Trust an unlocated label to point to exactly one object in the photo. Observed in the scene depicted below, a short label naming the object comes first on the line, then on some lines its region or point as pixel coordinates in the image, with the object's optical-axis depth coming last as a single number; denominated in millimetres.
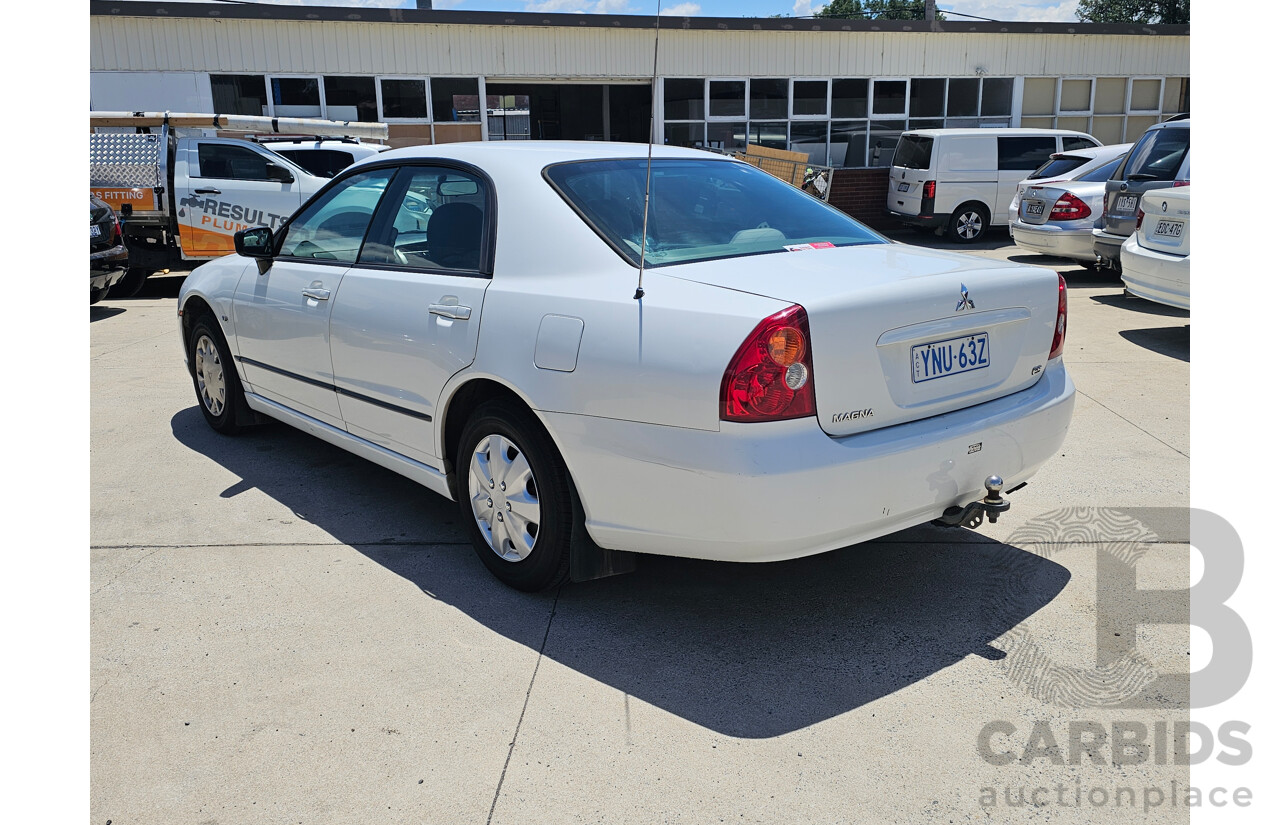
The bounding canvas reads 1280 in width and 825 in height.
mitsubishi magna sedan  2756
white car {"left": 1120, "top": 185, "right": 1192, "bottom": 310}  7414
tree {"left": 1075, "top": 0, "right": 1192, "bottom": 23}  54281
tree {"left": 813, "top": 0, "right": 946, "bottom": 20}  62512
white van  15484
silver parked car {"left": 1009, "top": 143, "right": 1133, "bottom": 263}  11414
